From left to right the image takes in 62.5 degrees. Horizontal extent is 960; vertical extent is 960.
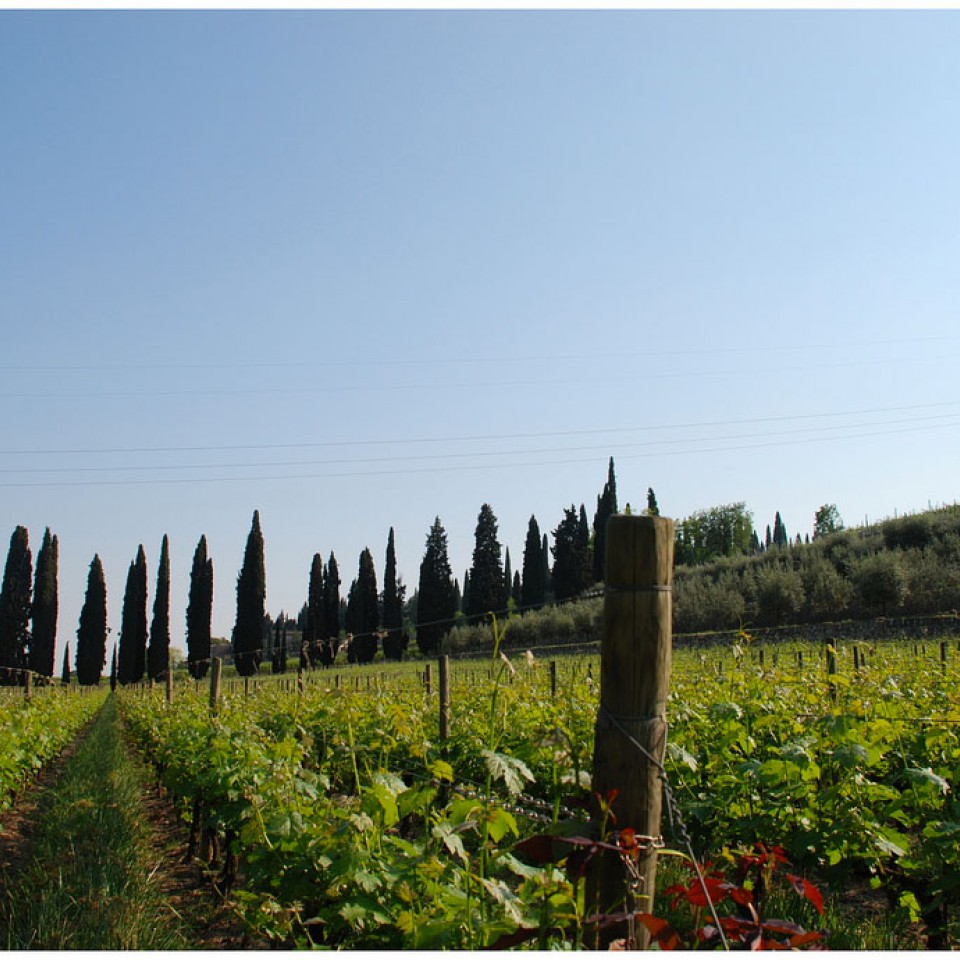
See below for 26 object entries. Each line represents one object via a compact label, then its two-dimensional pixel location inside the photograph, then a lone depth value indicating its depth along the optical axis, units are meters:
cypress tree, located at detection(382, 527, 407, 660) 55.12
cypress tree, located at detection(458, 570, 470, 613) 68.00
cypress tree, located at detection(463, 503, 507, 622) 52.38
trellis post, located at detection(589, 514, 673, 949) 1.95
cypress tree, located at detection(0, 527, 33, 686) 47.09
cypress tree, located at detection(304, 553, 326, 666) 56.70
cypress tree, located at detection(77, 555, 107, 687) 52.47
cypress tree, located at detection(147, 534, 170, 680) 50.92
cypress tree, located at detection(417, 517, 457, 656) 54.34
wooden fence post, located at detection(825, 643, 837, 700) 5.18
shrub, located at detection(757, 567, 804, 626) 32.53
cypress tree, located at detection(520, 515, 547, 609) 59.84
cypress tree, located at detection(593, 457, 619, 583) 58.81
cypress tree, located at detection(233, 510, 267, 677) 46.88
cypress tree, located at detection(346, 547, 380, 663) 53.94
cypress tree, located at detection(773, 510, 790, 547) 101.81
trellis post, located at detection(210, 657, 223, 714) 9.88
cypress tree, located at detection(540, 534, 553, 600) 60.69
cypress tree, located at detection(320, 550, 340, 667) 57.78
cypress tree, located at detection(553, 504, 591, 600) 55.44
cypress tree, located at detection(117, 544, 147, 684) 53.72
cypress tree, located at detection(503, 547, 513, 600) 72.38
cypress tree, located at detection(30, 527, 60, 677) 48.03
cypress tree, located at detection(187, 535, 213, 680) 51.34
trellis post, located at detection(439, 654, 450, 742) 6.72
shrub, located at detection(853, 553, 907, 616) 29.83
